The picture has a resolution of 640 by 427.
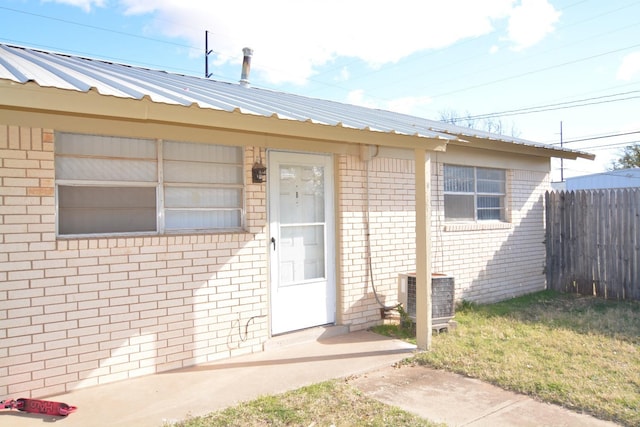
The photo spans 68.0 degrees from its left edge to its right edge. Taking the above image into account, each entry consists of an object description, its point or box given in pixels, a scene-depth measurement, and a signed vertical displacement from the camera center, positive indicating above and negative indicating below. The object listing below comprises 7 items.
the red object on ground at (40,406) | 3.83 -1.45
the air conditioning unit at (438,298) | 6.20 -0.99
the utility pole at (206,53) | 23.69 +8.64
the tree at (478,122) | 33.97 +7.48
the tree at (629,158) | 35.59 +4.98
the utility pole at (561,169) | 44.00 +4.92
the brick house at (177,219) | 4.08 +0.08
